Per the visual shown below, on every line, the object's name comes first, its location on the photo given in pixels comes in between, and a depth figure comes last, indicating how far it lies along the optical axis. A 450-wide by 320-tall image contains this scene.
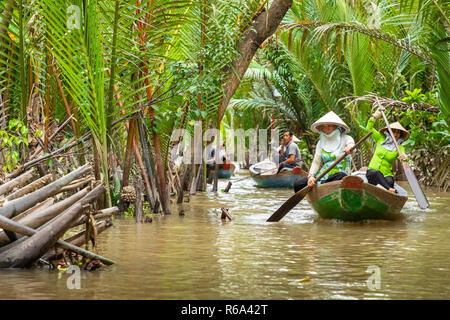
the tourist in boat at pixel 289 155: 17.61
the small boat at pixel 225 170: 22.16
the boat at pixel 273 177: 17.58
